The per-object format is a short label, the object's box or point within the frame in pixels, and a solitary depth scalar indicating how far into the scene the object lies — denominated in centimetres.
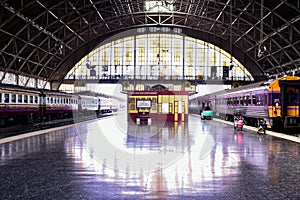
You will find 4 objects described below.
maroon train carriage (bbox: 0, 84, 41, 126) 2497
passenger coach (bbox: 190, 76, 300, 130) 2253
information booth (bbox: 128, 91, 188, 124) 3416
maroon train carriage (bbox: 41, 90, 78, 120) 3478
